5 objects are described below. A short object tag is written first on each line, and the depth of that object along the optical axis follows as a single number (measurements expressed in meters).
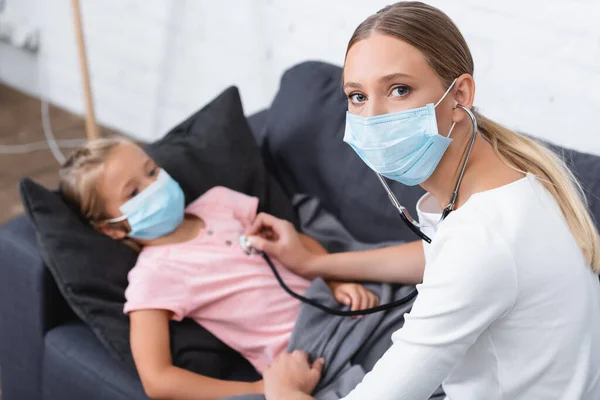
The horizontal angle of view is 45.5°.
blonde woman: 0.94
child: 1.46
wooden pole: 2.55
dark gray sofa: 1.48
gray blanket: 1.36
